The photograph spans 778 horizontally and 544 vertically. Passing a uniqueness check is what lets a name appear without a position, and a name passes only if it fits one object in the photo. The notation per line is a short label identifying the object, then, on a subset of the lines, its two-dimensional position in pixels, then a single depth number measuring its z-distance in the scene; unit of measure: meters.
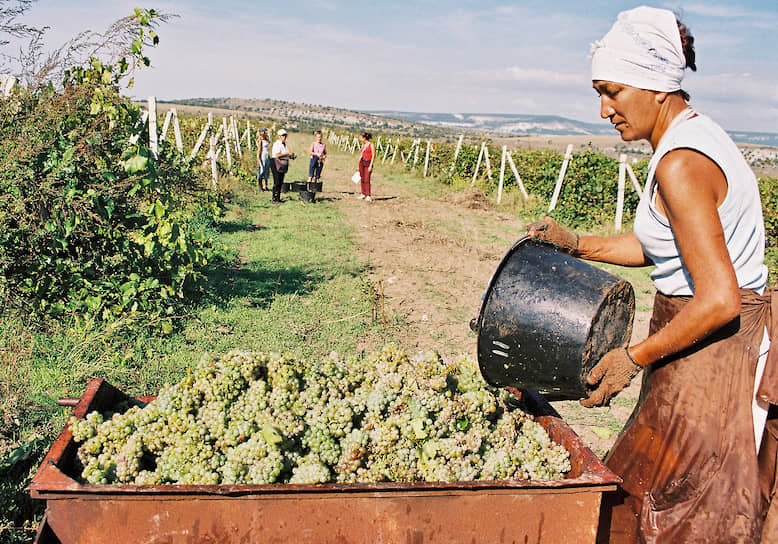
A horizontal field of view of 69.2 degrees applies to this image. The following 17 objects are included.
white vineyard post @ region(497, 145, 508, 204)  17.02
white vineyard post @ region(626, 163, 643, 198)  12.24
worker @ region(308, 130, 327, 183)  15.72
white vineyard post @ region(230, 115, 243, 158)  19.77
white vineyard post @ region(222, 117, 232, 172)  17.60
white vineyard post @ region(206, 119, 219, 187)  13.32
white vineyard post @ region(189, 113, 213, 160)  13.69
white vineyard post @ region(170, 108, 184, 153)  13.05
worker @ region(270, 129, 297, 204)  14.00
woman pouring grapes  1.87
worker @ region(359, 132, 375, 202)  15.68
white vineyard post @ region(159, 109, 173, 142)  12.77
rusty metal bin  2.02
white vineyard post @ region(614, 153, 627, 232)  12.73
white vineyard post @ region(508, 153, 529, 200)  16.72
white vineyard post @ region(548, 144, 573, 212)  14.30
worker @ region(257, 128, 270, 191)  15.29
